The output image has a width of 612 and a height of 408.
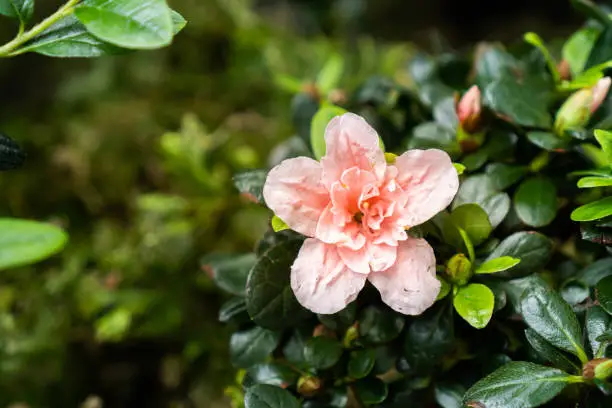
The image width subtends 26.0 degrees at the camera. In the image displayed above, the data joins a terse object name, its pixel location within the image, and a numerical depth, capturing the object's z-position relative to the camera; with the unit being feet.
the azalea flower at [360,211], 1.15
